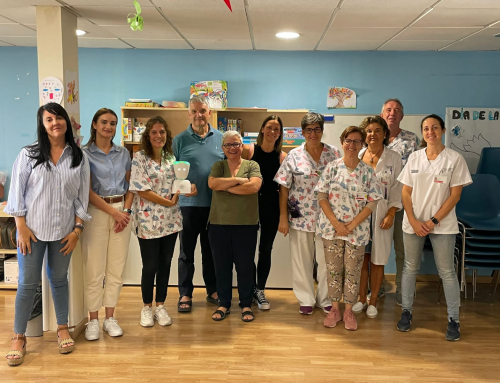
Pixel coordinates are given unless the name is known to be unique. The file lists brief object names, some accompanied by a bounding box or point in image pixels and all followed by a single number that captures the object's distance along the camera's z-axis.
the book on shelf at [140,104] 4.71
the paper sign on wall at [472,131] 4.79
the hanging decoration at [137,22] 2.76
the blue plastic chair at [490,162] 4.66
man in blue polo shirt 3.45
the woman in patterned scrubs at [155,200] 3.10
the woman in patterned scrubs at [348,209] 3.19
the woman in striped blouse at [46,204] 2.72
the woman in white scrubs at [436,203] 3.09
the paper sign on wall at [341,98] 4.92
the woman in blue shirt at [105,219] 2.99
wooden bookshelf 4.93
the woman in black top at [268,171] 3.50
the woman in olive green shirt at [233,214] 3.25
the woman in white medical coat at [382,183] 3.44
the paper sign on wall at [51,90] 3.11
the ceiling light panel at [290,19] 3.15
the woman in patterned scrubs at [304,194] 3.40
